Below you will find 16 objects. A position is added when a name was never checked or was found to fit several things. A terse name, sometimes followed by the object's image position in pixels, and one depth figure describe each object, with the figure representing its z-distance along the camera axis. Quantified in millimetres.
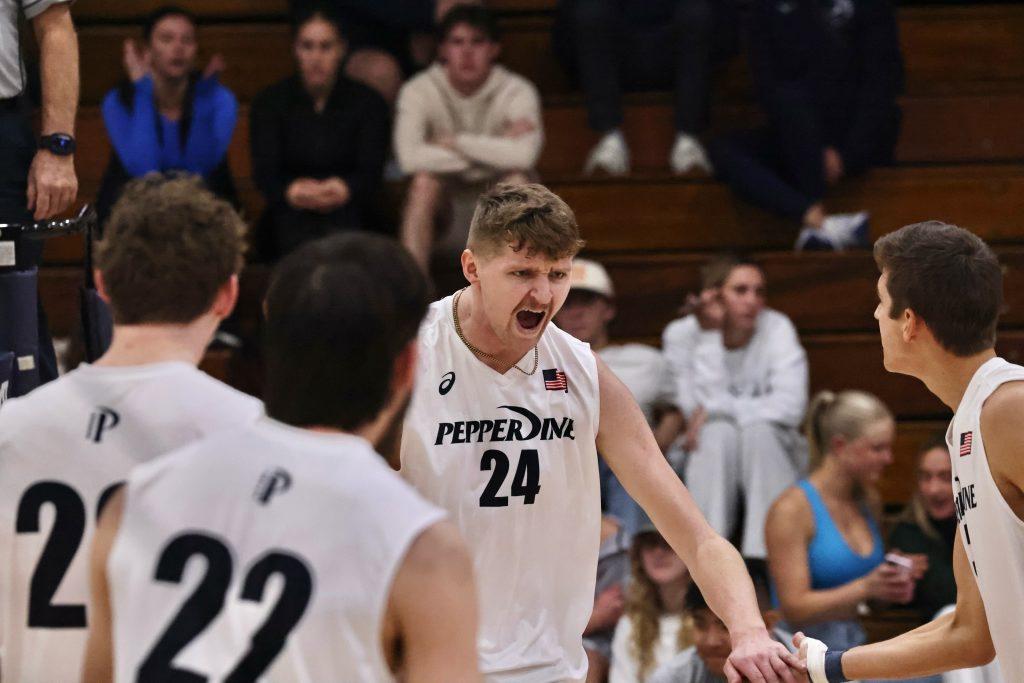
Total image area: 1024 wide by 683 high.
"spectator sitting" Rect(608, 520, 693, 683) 12344
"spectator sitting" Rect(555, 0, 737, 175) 18000
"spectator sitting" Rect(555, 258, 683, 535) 15094
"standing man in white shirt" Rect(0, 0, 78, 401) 8914
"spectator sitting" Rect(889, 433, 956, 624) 13844
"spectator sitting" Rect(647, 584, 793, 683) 11672
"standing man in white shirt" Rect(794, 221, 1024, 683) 7379
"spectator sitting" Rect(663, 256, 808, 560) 14617
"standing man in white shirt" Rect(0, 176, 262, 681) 5891
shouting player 8055
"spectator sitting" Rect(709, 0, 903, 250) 17359
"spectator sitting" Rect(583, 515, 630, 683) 12648
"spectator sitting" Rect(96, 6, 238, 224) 16031
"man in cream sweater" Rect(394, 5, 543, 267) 16734
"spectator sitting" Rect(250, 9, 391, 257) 16500
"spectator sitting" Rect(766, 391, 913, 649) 12766
